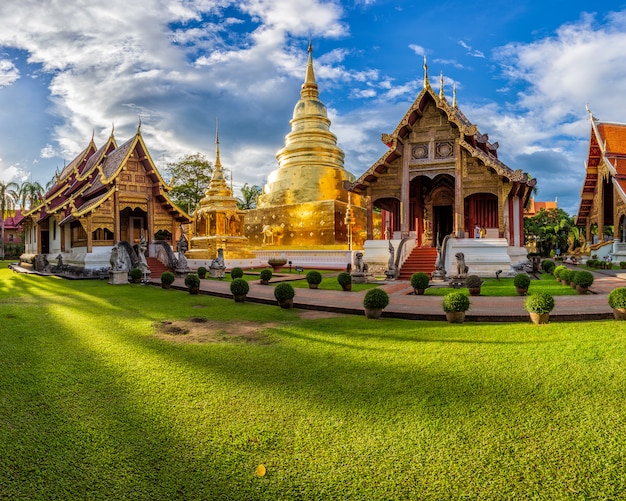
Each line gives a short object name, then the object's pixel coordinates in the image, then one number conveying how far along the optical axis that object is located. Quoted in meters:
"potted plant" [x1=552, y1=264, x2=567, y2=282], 12.89
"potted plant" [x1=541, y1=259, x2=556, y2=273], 17.73
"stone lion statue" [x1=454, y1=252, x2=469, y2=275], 12.85
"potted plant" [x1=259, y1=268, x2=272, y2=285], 14.59
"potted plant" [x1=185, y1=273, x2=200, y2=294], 12.30
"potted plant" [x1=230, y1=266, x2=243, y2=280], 15.59
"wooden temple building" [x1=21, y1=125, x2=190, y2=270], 19.39
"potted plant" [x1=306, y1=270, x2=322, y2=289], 13.03
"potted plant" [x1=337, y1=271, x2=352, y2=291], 12.09
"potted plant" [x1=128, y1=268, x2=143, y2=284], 15.81
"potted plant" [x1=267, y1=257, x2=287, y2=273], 21.30
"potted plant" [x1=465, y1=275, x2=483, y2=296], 10.71
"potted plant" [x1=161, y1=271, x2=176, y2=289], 14.27
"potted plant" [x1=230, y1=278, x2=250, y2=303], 10.26
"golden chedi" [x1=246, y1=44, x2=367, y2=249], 27.52
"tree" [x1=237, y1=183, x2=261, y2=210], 51.62
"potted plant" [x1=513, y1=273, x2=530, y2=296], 10.35
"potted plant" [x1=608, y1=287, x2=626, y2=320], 6.70
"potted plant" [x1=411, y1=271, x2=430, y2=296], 10.86
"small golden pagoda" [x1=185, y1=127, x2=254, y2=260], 25.02
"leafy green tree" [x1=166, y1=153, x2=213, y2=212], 40.25
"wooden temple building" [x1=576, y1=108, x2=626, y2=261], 27.17
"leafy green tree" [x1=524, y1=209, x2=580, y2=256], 40.59
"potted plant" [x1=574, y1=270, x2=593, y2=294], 10.11
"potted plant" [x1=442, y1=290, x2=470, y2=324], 7.16
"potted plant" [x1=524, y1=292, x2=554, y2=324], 6.73
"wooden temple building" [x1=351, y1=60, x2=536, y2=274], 16.50
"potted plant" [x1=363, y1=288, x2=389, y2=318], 7.78
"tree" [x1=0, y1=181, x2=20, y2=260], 44.77
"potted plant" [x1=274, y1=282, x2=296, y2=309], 9.27
